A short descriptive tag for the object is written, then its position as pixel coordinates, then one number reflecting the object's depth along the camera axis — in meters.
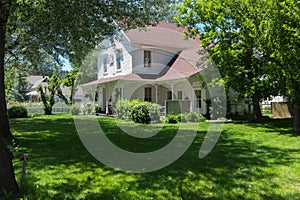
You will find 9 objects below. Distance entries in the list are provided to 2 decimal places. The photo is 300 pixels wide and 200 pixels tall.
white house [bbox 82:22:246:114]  20.81
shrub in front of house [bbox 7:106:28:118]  22.17
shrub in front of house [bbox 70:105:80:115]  26.13
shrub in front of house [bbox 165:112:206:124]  16.95
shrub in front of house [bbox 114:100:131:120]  18.50
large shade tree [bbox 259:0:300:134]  11.09
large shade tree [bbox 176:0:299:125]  11.22
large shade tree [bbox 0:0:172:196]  8.44
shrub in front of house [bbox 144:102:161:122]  16.94
